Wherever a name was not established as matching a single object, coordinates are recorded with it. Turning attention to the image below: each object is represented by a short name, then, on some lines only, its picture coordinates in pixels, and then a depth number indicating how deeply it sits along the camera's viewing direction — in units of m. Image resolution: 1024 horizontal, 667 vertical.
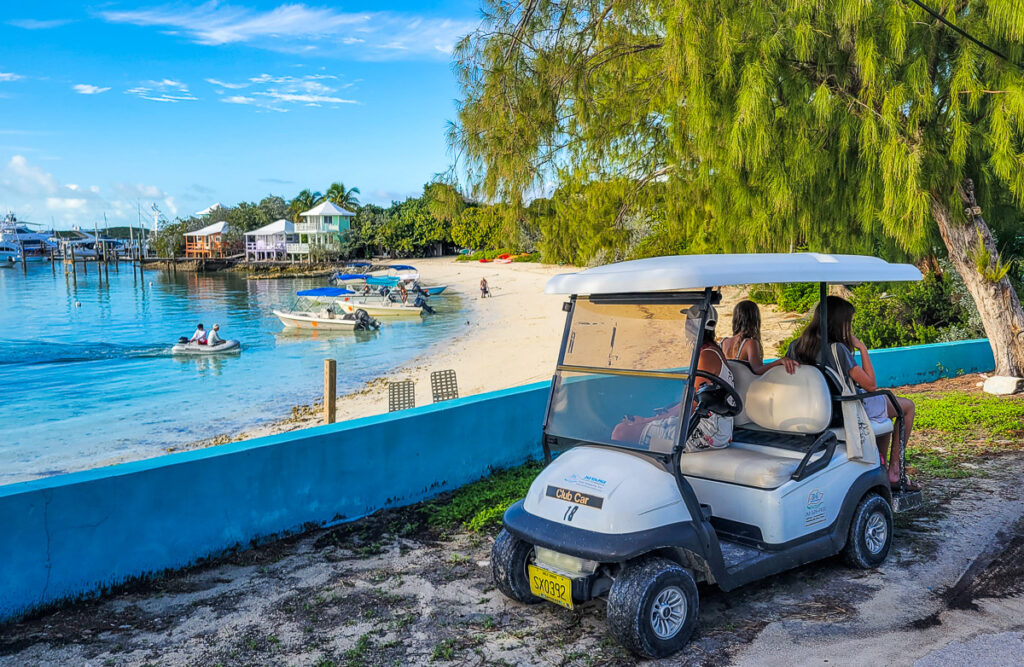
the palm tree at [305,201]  116.50
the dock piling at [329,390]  10.20
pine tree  9.90
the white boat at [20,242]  164.62
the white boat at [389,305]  45.28
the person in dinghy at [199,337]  33.64
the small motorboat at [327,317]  39.88
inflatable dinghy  33.16
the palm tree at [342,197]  113.00
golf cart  4.17
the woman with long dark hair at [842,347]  5.43
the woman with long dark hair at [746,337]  5.63
